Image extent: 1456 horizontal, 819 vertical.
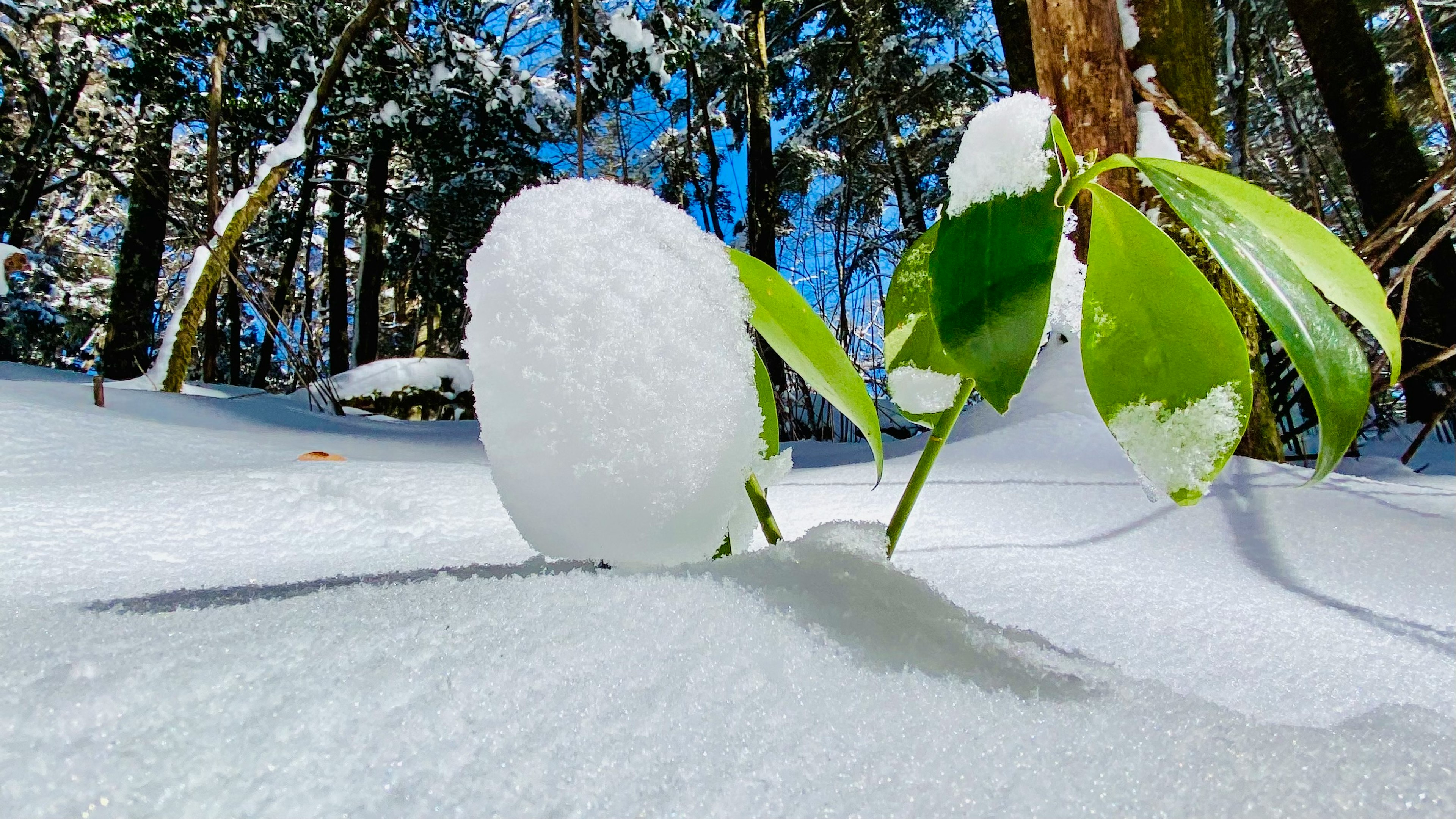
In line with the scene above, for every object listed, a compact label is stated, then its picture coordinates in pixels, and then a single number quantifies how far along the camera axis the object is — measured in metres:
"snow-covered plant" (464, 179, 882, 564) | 0.27
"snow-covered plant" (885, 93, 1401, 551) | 0.24
